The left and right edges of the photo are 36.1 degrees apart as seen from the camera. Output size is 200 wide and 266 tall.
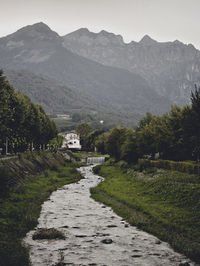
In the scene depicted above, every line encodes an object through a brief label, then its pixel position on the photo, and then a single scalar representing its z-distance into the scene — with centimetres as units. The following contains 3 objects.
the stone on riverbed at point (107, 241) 2291
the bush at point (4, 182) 3659
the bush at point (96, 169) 10123
